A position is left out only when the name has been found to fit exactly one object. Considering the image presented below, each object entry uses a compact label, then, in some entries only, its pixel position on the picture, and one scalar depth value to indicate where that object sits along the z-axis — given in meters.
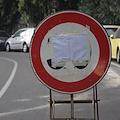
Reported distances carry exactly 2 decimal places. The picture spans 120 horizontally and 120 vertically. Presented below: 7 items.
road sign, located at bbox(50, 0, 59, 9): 26.96
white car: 26.83
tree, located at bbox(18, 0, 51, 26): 33.69
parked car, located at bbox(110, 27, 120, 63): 17.49
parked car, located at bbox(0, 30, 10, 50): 30.30
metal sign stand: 5.00
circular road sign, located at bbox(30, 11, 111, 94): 4.80
